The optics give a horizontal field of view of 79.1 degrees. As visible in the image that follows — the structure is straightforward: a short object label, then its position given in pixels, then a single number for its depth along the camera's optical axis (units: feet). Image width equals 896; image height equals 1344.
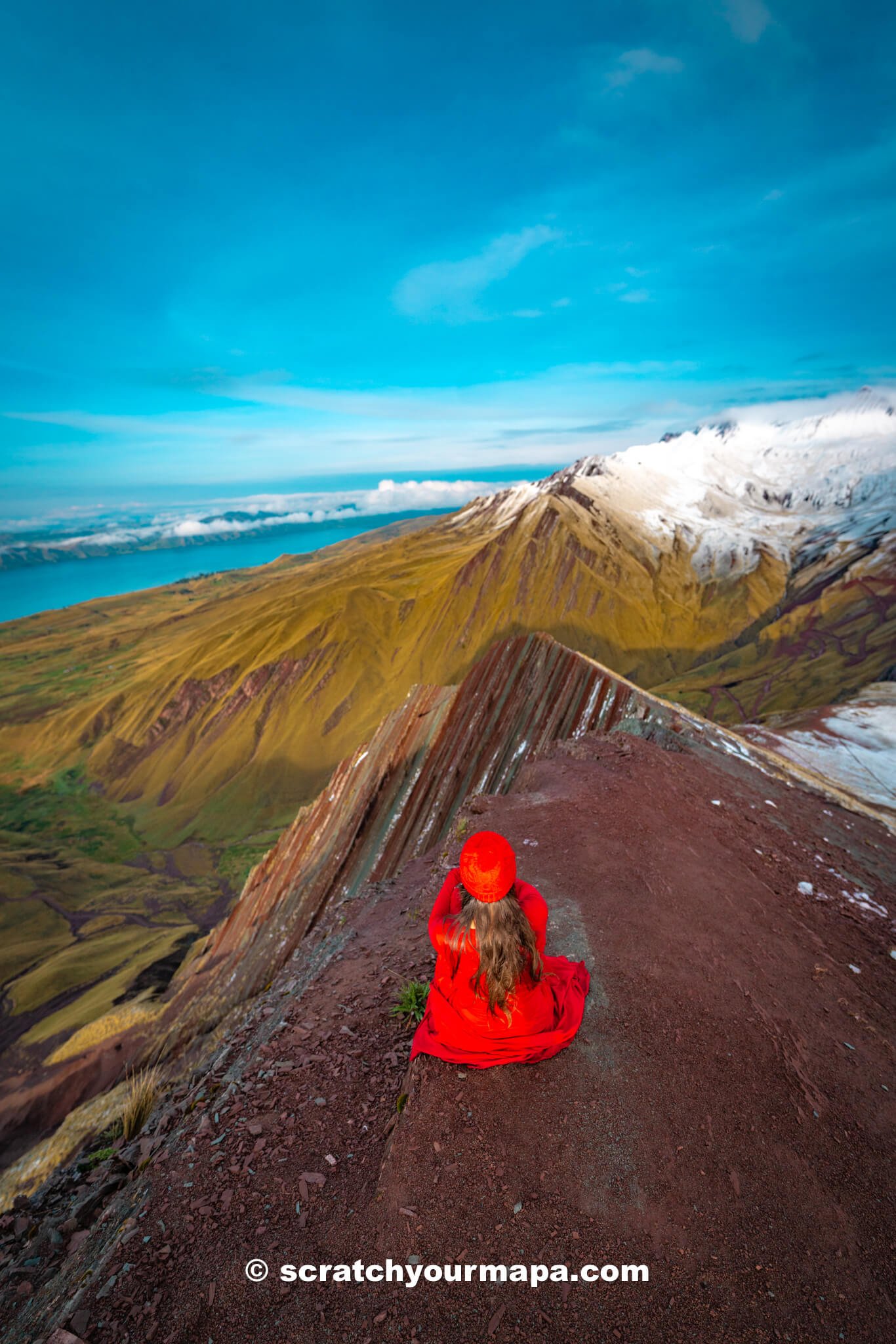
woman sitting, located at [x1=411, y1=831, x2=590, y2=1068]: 17.15
